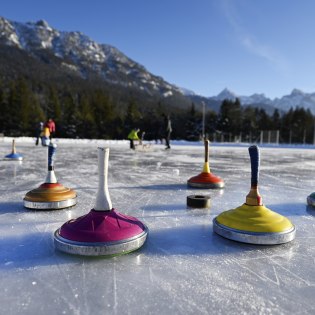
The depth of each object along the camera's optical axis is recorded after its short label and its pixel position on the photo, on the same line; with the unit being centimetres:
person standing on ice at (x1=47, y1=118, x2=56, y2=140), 1842
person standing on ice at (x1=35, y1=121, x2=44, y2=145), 1974
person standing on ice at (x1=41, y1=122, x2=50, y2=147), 1788
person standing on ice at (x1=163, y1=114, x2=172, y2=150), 1677
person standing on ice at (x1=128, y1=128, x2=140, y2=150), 1664
